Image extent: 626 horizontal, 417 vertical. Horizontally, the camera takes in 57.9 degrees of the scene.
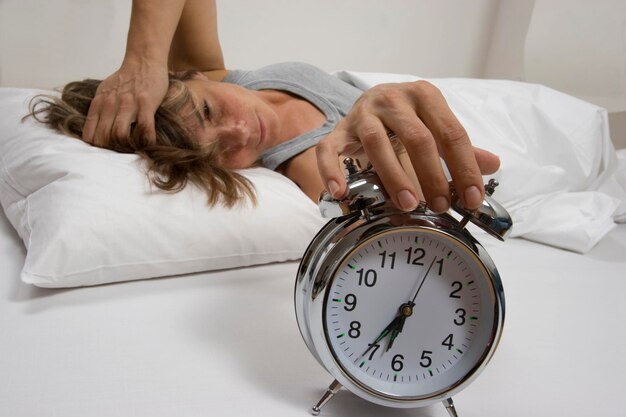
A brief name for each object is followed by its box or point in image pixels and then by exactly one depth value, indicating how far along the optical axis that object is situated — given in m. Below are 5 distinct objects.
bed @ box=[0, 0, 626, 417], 0.68
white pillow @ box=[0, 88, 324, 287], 0.90
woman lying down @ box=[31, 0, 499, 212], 0.65
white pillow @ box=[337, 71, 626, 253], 1.35
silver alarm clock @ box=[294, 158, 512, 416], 0.62
